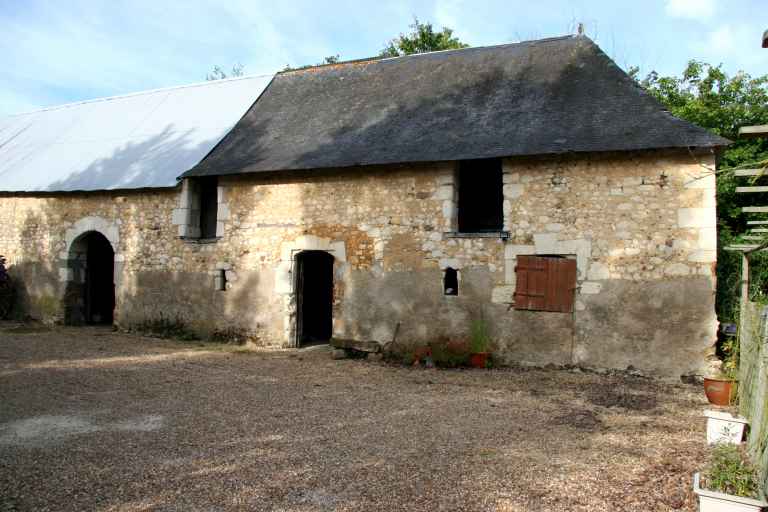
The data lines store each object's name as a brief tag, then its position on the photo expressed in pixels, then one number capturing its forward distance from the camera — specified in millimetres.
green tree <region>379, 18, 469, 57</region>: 18953
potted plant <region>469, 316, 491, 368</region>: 7773
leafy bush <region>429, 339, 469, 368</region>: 7852
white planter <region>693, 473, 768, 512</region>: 2830
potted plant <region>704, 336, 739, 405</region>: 5680
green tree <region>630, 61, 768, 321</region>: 10352
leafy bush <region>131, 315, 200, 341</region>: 9992
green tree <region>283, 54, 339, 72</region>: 20820
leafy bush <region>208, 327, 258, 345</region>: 9570
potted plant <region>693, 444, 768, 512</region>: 2869
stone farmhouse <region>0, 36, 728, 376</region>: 7238
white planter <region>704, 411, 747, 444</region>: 4133
